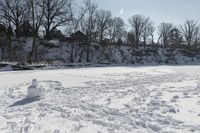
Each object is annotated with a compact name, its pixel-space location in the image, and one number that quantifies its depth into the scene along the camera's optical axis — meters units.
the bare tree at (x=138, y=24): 37.78
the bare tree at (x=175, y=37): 39.30
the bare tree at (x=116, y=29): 34.97
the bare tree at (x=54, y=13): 24.36
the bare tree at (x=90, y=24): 23.51
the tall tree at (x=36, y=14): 17.73
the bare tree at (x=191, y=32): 41.38
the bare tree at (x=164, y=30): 41.53
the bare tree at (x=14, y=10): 24.24
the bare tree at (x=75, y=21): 22.09
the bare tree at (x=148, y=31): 38.49
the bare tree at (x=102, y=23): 30.00
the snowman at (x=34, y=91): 5.19
